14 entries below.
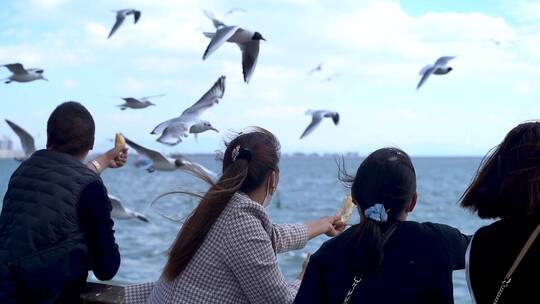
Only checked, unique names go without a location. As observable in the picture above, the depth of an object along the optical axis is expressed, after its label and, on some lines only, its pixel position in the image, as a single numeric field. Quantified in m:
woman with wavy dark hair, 2.46
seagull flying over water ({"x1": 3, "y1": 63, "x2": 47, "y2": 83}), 7.07
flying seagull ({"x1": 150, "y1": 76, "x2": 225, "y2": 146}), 5.58
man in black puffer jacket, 3.43
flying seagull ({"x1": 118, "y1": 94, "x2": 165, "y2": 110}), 6.87
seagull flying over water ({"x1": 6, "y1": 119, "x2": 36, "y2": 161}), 6.48
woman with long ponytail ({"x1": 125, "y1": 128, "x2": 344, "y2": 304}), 2.94
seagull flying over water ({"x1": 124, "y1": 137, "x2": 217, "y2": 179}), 5.87
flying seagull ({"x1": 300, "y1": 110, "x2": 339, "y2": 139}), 8.02
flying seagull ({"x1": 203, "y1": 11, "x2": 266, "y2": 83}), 6.43
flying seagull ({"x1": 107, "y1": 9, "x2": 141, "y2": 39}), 8.45
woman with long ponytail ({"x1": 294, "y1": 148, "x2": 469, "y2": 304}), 2.62
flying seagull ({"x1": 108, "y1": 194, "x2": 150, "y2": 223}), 6.10
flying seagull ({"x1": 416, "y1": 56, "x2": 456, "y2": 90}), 7.96
